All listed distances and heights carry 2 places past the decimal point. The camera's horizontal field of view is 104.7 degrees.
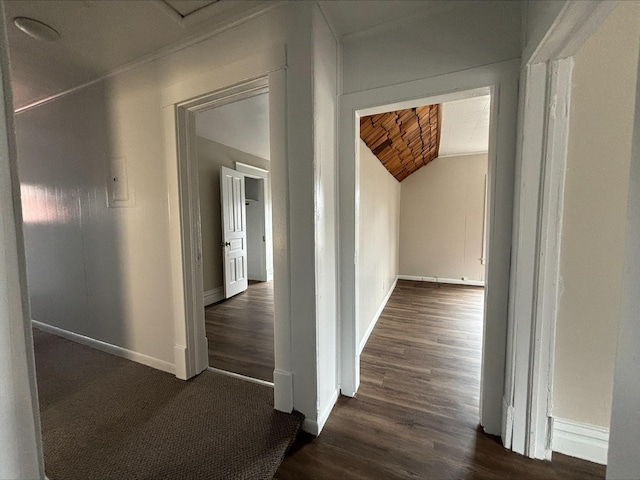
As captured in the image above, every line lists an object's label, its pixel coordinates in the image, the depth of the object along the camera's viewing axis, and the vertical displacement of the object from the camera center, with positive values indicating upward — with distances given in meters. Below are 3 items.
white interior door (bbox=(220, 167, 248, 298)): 3.85 -0.13
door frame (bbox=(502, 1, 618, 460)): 1.17 -0.13
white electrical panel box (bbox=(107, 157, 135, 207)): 1.95 +0.32
